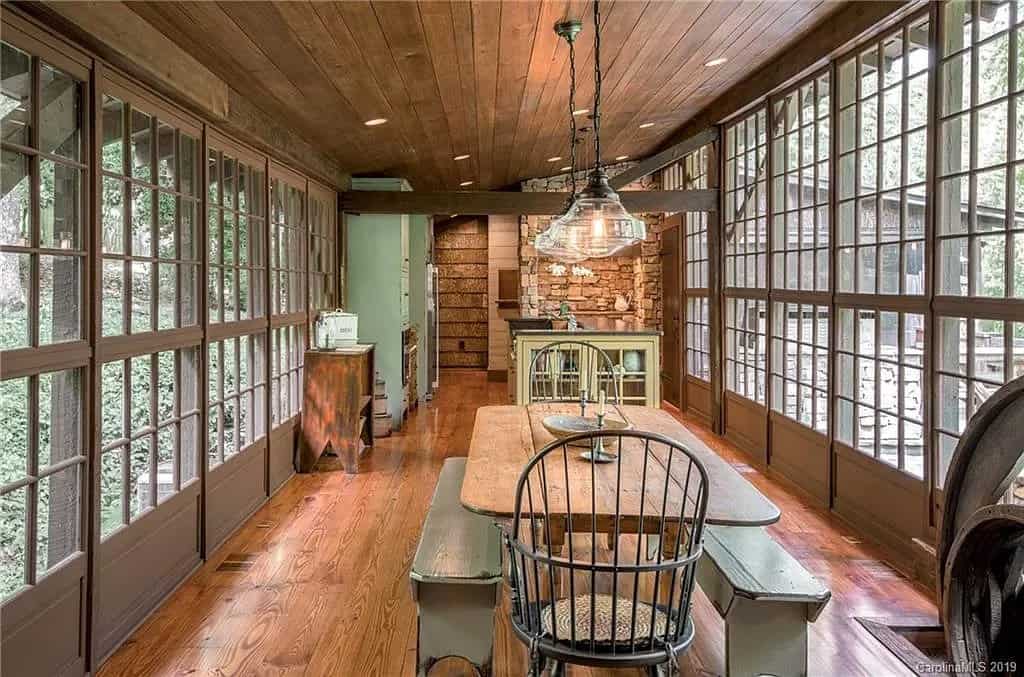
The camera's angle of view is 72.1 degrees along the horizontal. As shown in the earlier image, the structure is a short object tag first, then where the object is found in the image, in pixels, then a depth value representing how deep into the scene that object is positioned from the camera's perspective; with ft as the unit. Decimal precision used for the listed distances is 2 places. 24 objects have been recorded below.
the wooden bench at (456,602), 7.27
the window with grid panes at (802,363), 15.16
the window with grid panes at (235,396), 12.23
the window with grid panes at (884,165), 11.71
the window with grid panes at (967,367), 9.59
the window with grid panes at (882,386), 11.84
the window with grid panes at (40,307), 6.75
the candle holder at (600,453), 8.45
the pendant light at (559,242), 11.37
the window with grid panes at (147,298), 8.77
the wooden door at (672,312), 25.94
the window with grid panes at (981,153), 9.45
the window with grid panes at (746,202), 18.47
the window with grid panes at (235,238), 12.37
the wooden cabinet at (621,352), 18.56
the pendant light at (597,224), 10.18
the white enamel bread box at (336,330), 17.52
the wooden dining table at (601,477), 6.72
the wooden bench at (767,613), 6.95
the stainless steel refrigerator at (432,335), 29.68
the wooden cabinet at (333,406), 16.92
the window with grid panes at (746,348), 18.67
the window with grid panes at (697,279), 23.54
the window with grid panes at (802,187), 15.11
